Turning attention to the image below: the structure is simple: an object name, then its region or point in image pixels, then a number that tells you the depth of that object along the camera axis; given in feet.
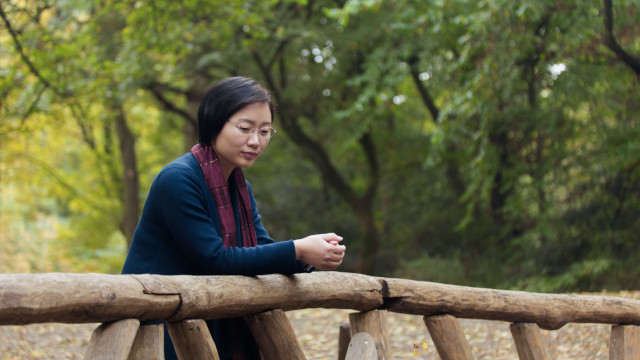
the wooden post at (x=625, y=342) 13.26
